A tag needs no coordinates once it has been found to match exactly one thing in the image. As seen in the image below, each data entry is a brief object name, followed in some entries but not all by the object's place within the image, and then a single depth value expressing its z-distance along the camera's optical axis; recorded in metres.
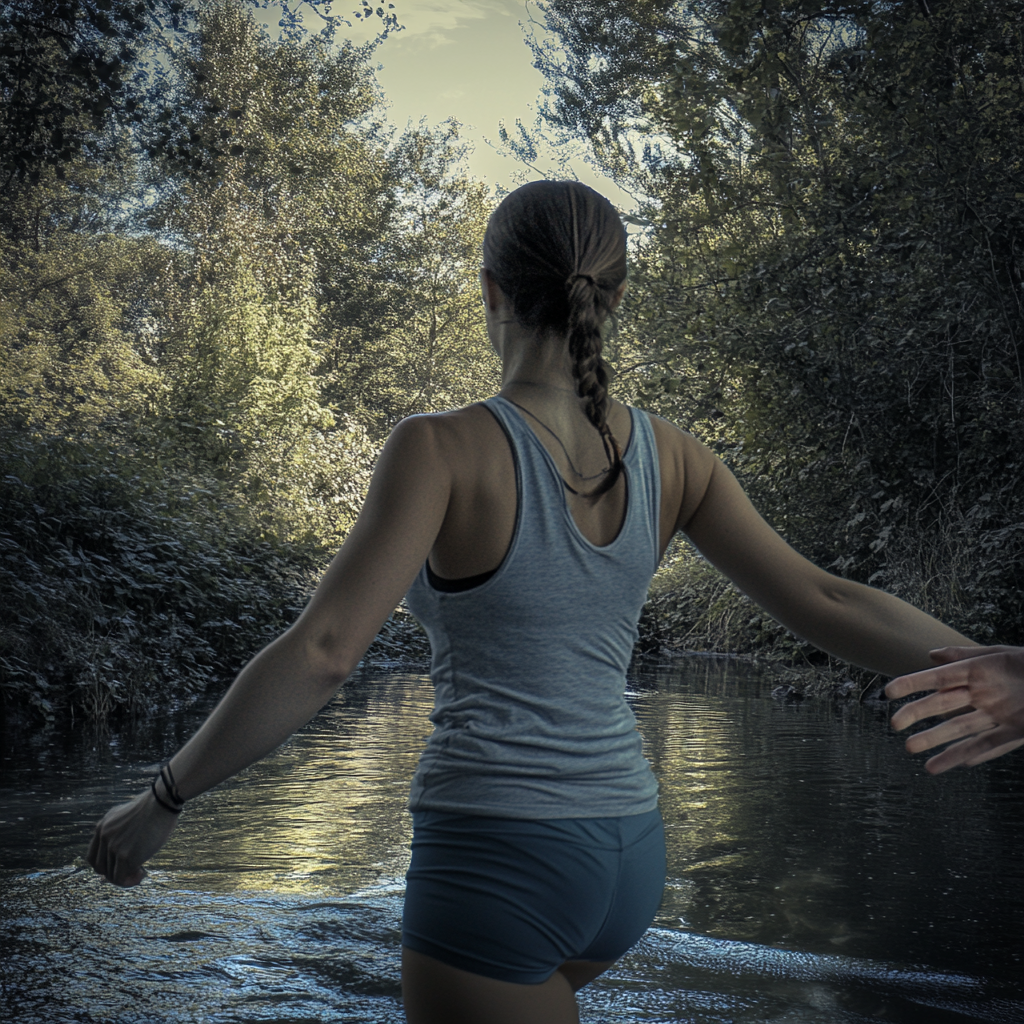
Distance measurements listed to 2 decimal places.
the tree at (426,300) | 39.97
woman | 1.52
